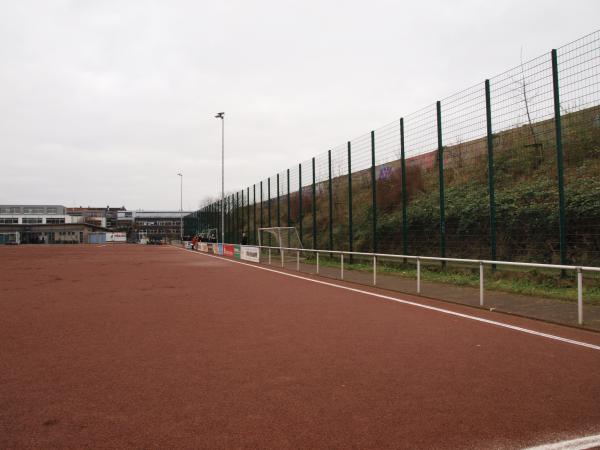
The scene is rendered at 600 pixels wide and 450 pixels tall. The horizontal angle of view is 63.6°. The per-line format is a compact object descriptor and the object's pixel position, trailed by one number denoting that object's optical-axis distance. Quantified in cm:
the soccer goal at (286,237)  2552
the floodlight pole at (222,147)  3842
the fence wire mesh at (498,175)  1109
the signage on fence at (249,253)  2442
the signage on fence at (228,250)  3009
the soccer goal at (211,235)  4885
